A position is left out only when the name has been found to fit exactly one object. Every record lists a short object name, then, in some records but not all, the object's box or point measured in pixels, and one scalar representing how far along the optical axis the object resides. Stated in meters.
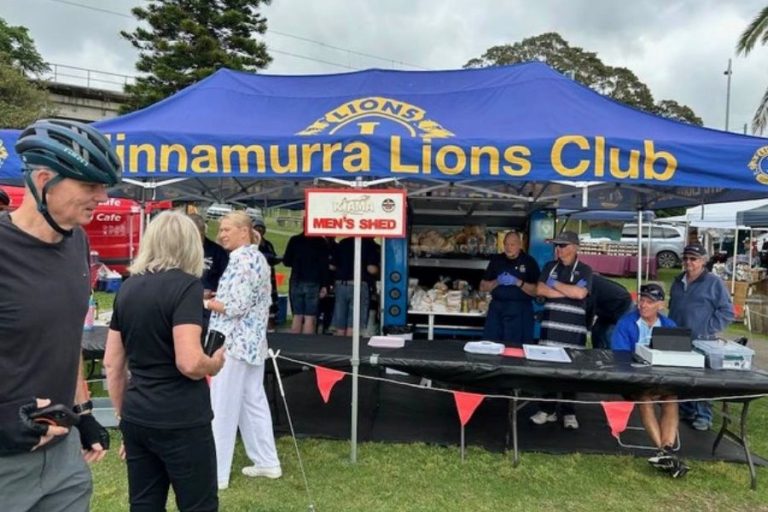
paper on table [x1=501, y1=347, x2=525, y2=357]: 4.43
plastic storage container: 4.16
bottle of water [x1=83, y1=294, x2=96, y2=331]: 5.02
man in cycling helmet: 1.51
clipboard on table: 4.30
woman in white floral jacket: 3.49
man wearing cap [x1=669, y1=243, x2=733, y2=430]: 4.97
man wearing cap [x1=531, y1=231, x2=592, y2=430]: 4.85
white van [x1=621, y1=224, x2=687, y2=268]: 22.19
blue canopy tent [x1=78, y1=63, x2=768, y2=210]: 4.04
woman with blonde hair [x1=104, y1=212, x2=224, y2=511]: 2.24
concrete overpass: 30.77
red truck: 14.50
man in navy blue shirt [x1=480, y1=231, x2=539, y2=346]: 5.61
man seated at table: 4.12
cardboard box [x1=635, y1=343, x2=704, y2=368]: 4.15
